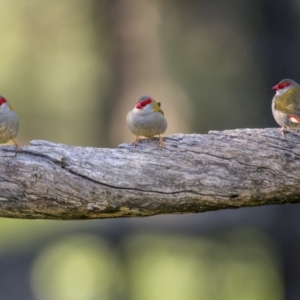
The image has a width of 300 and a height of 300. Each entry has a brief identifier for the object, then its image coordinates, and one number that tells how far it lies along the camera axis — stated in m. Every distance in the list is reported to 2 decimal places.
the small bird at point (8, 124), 9.24
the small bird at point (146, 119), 9.77
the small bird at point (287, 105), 10.05
